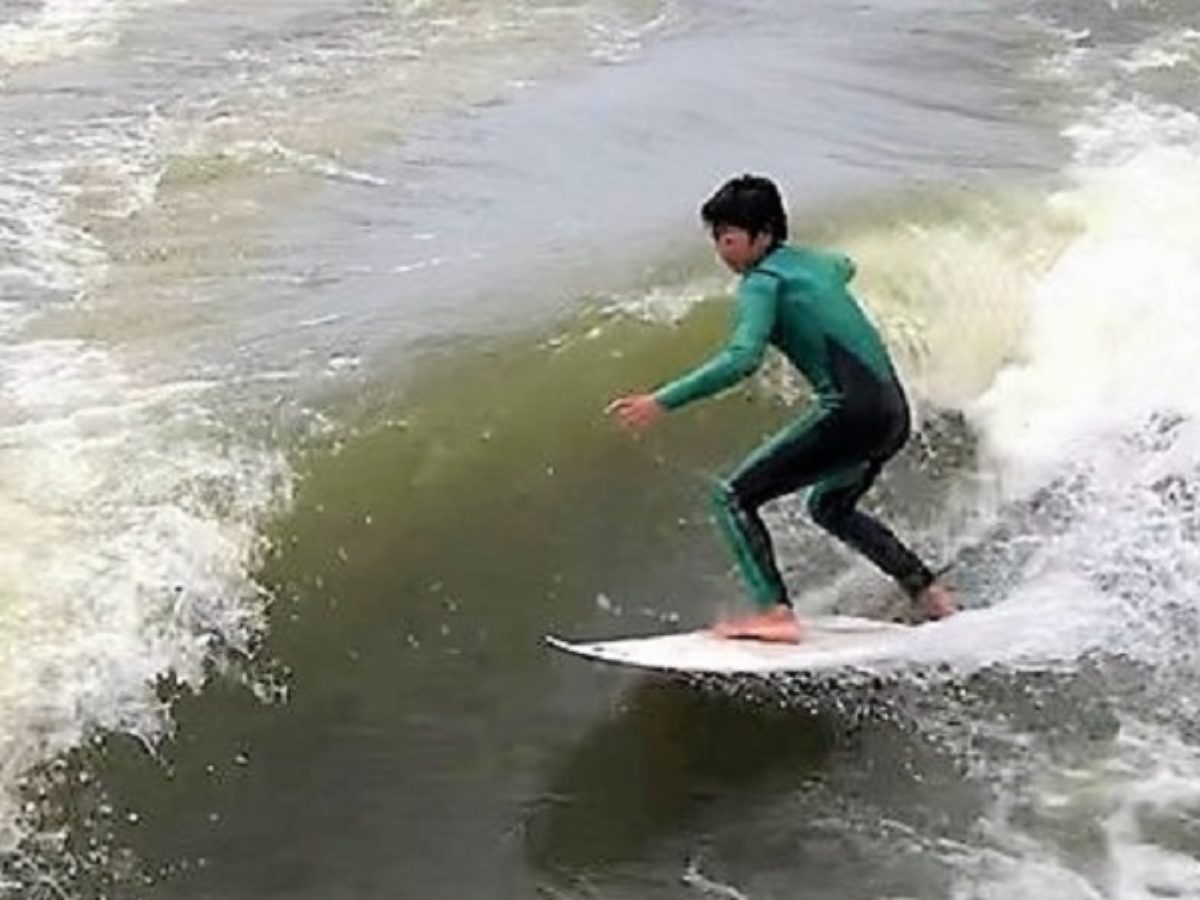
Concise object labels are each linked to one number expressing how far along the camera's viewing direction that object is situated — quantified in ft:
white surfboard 28.73
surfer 27.02
